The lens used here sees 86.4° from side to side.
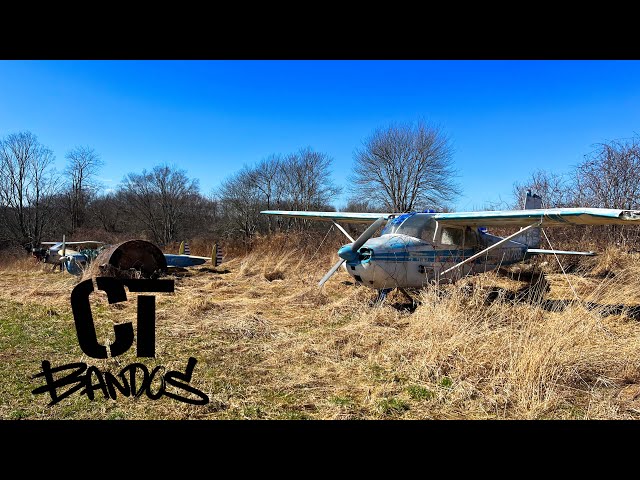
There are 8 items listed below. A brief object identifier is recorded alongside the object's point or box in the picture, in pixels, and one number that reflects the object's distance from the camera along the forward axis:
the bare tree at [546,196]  14.71
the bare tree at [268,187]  33.50
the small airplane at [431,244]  6.83
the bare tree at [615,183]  13.05
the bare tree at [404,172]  31.72
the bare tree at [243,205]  32.91
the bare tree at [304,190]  32.84
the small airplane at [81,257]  13.06
